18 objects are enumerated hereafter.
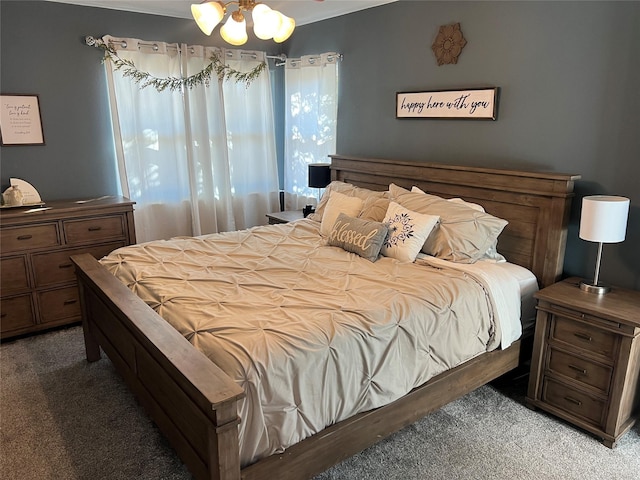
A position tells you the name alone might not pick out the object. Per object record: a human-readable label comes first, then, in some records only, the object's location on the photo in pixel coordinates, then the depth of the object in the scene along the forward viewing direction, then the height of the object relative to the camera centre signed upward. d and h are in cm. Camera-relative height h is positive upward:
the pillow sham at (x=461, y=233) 275 -57
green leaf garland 391 +58
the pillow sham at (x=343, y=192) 340 -42
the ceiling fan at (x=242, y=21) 242 +61
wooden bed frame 155 -89
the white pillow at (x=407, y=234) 282 -59
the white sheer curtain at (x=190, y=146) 412 -8
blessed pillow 287 -62
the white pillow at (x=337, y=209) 331 -51
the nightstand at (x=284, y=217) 429 -74
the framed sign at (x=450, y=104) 307 +22
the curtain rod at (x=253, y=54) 384 +79
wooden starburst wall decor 318 +62
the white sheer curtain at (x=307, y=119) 436 +17
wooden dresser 332 -83
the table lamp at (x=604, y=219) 233 -42
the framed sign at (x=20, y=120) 358 +14
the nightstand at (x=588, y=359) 225 -112
